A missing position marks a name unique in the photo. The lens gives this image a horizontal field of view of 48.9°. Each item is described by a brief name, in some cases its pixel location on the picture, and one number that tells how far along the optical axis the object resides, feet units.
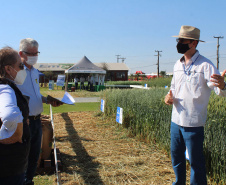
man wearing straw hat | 8.64
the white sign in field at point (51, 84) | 89.35
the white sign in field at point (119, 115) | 20.51
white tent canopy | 76.44
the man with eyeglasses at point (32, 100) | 9.92
